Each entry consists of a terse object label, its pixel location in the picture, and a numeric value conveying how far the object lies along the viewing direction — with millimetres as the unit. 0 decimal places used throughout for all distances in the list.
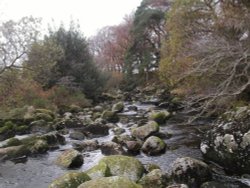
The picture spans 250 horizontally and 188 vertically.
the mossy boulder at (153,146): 7494
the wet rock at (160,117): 11111
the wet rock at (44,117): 12289
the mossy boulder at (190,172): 5551
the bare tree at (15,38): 11564
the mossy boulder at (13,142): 8368
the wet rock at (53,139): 8988
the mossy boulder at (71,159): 6903
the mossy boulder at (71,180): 5031
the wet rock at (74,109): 15441
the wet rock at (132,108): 15040
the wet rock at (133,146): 7727
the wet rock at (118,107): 14942
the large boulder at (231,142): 5659
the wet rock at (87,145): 8297
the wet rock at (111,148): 7742
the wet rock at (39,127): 10827
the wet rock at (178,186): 4917
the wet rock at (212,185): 5314
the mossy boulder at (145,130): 8803
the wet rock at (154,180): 5314
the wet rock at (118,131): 9883
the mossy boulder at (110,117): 12372
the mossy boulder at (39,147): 8175
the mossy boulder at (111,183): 4404
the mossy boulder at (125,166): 5626
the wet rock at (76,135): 9573
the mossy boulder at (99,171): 5415
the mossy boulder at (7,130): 10211
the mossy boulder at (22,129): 10723
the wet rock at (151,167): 6062
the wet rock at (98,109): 15284
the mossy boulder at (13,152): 7735
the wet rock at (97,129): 10089
